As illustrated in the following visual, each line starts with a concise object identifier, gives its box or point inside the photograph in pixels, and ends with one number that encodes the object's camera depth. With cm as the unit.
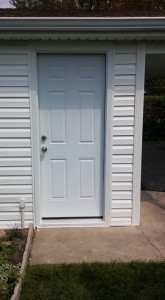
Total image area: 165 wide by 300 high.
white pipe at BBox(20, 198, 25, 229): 333
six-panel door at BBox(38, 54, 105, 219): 324
